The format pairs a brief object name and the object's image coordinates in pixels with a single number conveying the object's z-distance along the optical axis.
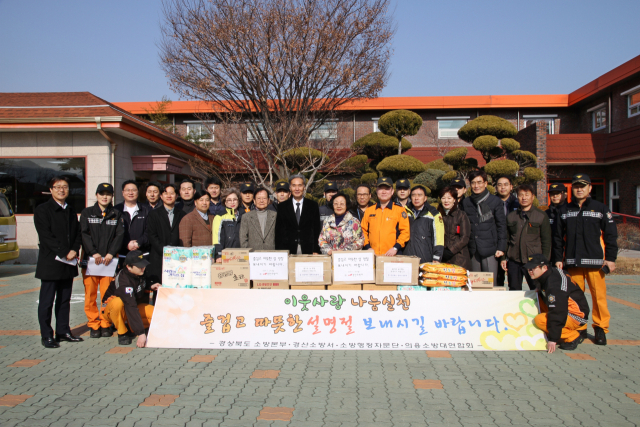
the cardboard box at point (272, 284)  4.85
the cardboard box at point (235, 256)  4.90
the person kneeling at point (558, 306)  4.61
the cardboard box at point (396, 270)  4.80
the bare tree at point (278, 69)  13.44
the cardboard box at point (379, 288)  4.83
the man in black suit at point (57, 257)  4.90
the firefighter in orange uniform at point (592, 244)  4.99
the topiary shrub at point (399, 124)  15.45
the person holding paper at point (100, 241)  5.26
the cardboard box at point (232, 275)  4.89
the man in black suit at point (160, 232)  5.46
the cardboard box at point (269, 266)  4.81
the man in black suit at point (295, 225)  5.69
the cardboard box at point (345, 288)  4.83
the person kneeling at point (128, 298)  4.98
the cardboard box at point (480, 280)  4.95
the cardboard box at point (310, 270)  4.81
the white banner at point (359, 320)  4.76
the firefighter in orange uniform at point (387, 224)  5.48
